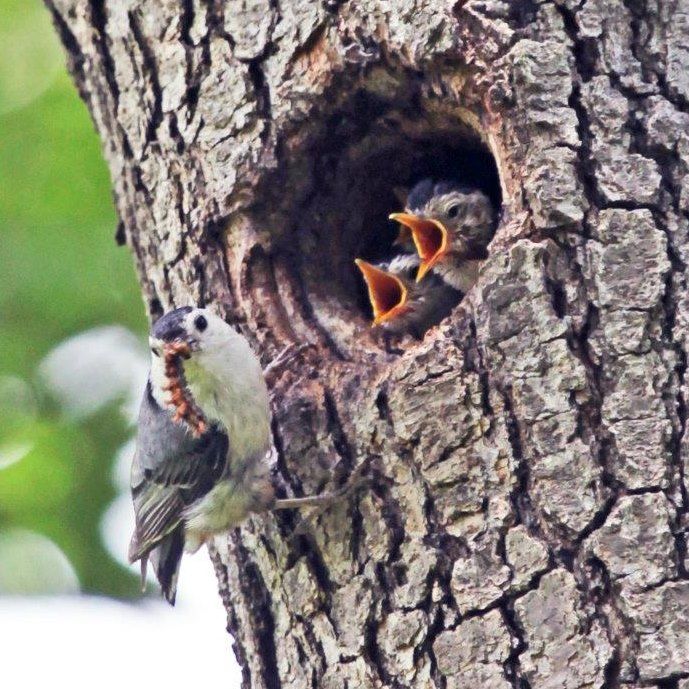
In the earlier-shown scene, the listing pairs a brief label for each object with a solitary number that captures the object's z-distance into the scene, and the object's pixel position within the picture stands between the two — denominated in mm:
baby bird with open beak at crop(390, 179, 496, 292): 9570
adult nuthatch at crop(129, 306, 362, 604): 7605
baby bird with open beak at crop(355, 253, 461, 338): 9234
